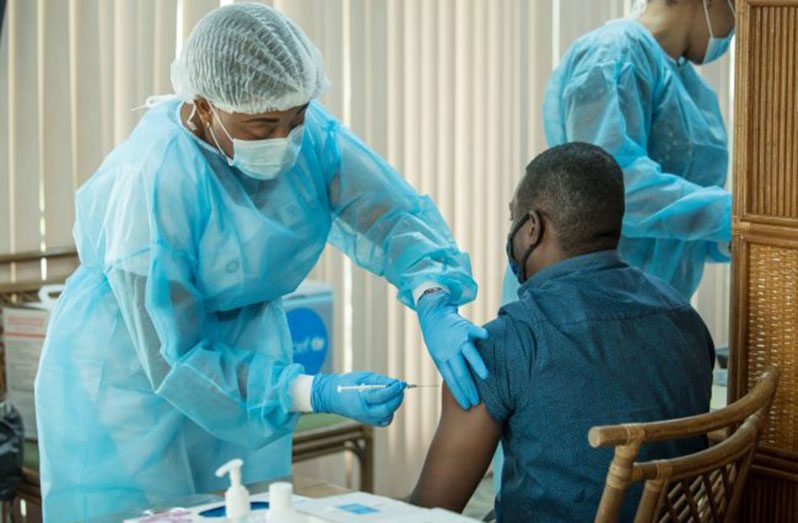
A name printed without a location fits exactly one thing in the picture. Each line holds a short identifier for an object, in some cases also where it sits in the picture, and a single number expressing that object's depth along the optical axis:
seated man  3.58
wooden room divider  3.72
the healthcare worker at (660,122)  4.74
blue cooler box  5.35
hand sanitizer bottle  3.19
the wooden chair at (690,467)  3.23
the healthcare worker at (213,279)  3.77
